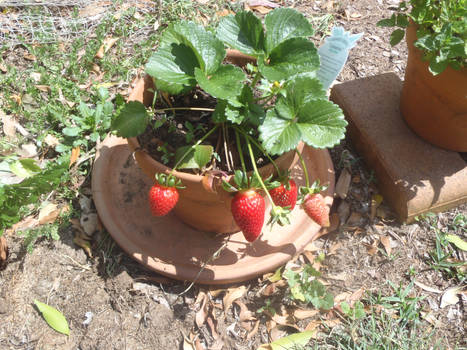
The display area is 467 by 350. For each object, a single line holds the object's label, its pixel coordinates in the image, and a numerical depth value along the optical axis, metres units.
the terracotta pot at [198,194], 1.06
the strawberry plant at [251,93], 0.95
